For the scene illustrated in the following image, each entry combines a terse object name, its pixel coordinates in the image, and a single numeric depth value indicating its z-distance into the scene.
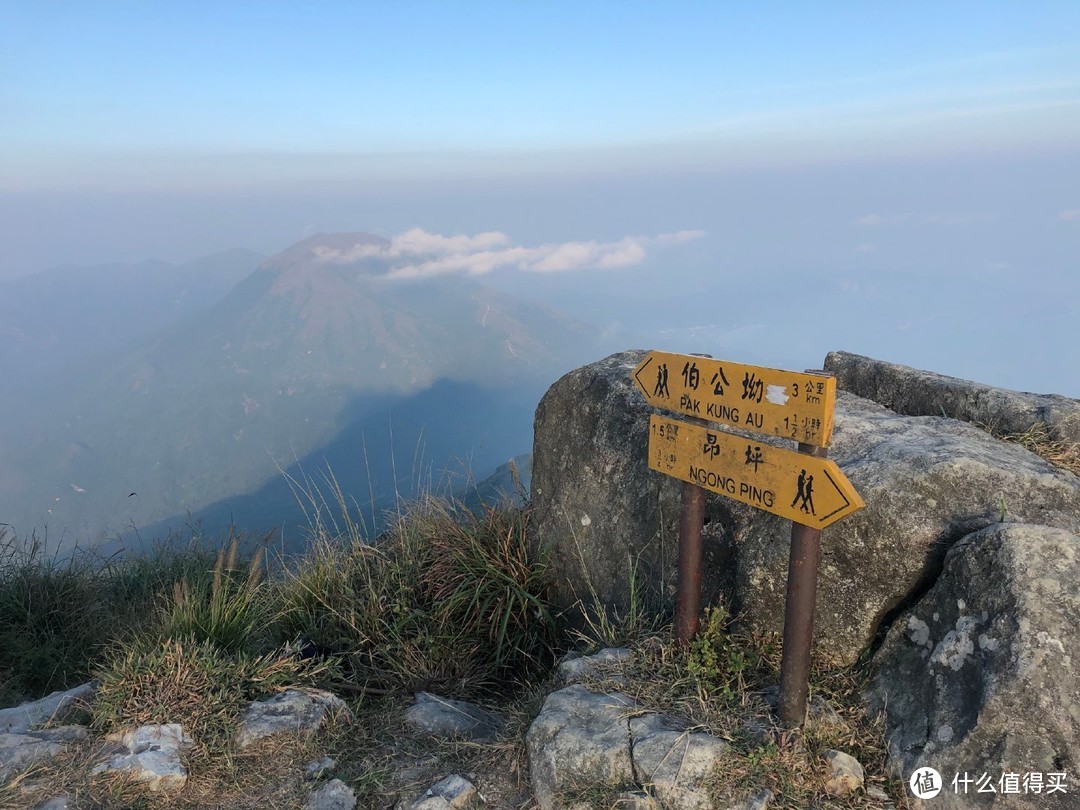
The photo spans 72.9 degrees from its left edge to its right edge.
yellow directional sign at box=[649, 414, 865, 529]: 3.29
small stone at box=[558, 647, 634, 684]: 4.22
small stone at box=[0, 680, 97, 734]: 4.44
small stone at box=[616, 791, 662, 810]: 3.42
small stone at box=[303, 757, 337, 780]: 4.14
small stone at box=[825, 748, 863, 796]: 3.37
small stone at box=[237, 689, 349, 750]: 4.30
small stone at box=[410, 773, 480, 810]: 3.81
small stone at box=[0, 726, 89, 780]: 4.00
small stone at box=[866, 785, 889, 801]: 3.36
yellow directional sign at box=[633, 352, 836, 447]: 3.34
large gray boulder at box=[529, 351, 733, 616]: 4.90
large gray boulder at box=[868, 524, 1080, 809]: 3.11
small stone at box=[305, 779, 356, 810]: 3.93
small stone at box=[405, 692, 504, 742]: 4.56
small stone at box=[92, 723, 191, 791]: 3.94
